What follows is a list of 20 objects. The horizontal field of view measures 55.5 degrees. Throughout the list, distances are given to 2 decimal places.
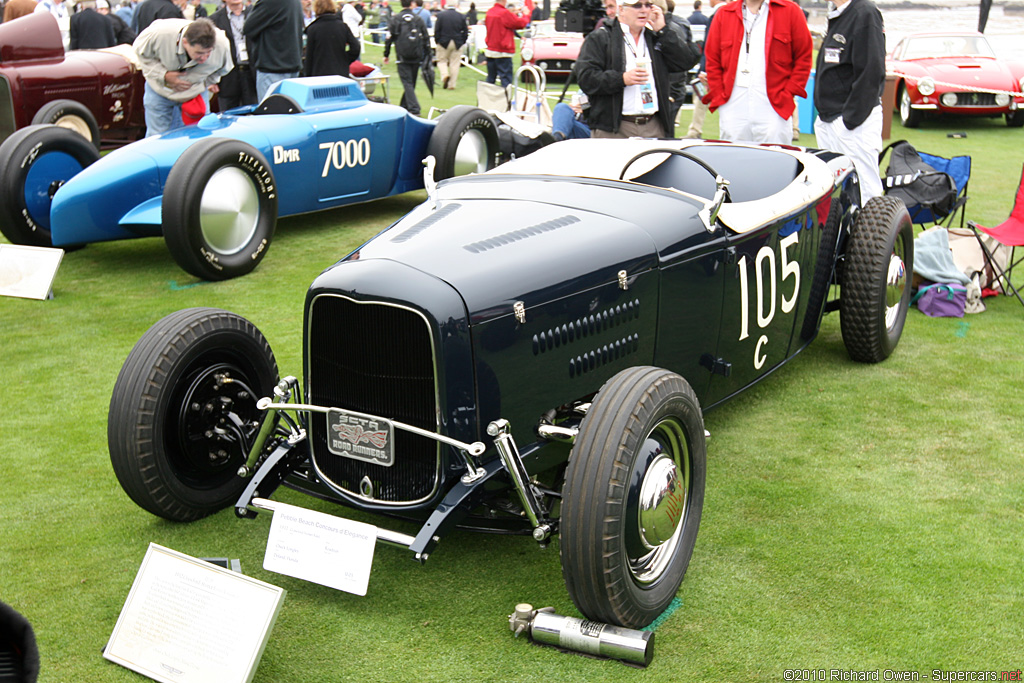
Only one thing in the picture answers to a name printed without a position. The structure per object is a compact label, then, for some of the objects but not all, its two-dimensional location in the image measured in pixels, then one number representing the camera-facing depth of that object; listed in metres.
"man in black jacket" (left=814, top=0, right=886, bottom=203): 6.39
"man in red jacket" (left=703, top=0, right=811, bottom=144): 6.49
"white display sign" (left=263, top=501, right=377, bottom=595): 2.79
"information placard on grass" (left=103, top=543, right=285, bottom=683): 2.59
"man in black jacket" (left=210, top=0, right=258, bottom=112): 9.45
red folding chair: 5.68
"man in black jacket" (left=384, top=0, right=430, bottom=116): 13.46
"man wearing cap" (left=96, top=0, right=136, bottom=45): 11.64
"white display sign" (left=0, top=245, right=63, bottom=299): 5.97
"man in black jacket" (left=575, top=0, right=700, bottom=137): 6.34
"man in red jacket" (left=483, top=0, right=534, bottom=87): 15.41
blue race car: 6.12
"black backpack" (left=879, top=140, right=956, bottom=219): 6.40
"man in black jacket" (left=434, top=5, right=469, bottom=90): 17.84
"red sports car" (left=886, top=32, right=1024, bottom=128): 12.66
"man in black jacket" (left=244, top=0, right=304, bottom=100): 8.45
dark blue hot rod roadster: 2.81
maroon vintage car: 8.77
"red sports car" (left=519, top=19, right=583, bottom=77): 19.58
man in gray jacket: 7.28
